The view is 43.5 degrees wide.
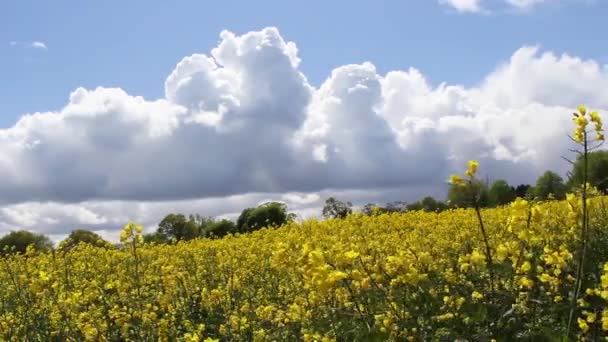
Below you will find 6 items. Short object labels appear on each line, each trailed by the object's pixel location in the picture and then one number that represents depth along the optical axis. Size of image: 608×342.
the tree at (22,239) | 35.03
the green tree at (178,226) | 44.28
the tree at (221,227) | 43.62
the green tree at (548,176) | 58.17
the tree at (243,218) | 44.75
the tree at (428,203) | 39.11
